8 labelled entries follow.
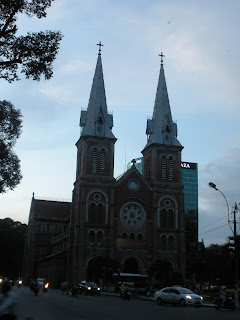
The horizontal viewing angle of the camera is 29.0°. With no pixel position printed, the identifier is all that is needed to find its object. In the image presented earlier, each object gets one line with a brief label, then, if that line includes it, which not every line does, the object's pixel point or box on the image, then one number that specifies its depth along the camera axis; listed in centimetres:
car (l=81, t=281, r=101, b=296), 4462
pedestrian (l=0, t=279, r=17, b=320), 1027
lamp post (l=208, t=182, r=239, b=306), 3338
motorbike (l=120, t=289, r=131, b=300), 3709
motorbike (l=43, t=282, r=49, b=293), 4997
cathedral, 6334
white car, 3139
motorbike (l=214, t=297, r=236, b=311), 2945
